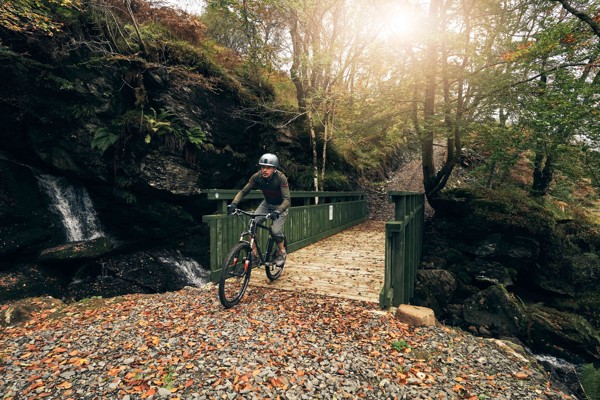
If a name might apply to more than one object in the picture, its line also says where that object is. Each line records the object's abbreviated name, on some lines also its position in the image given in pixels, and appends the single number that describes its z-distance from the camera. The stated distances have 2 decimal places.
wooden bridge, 4.98
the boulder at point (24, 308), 4.66
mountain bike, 4.54
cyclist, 5.07
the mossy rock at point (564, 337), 6.73
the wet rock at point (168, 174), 11.35
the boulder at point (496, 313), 6.75
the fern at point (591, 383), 4.87
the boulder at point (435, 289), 7.72
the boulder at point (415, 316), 4.36
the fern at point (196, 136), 11.52
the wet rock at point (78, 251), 9.59
